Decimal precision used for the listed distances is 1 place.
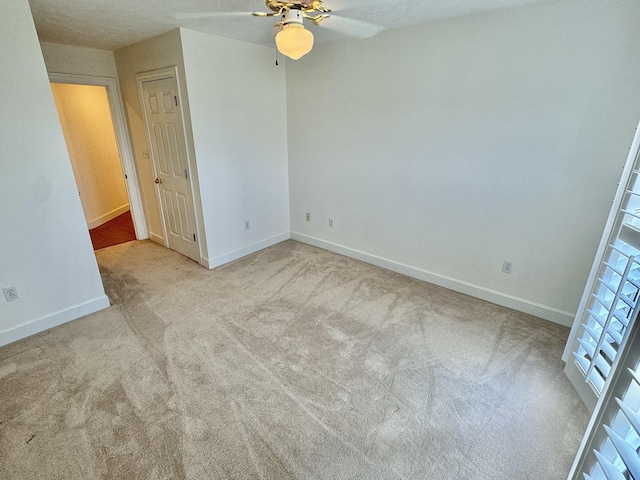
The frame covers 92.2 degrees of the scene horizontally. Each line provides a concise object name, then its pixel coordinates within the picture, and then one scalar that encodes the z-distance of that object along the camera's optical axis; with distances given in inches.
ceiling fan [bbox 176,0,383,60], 74.7
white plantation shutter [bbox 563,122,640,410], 62.1
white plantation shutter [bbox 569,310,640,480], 29.3
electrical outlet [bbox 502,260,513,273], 110.5
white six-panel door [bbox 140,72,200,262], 129.3
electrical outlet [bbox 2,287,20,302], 91.7
